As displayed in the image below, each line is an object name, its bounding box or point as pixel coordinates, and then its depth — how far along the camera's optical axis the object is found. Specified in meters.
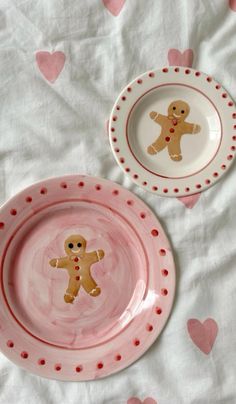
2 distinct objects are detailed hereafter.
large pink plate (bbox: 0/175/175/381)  0.70
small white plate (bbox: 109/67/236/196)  0.75
